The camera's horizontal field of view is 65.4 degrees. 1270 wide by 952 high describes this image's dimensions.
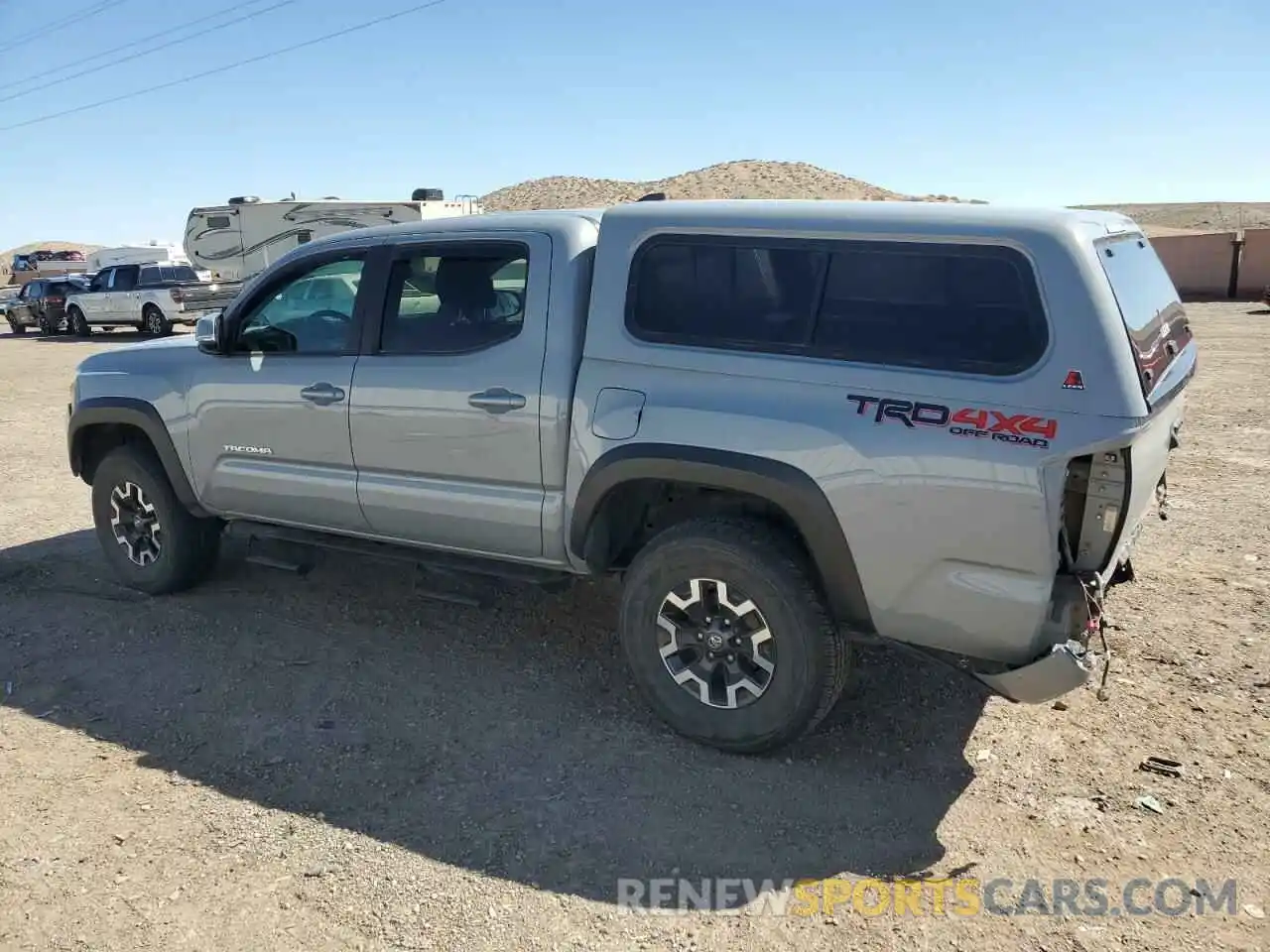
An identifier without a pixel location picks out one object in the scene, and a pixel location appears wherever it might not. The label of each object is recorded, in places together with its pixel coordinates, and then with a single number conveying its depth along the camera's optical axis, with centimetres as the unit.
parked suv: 2723
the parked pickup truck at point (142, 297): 2358
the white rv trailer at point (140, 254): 3106
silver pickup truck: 319
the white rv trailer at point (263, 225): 2423
